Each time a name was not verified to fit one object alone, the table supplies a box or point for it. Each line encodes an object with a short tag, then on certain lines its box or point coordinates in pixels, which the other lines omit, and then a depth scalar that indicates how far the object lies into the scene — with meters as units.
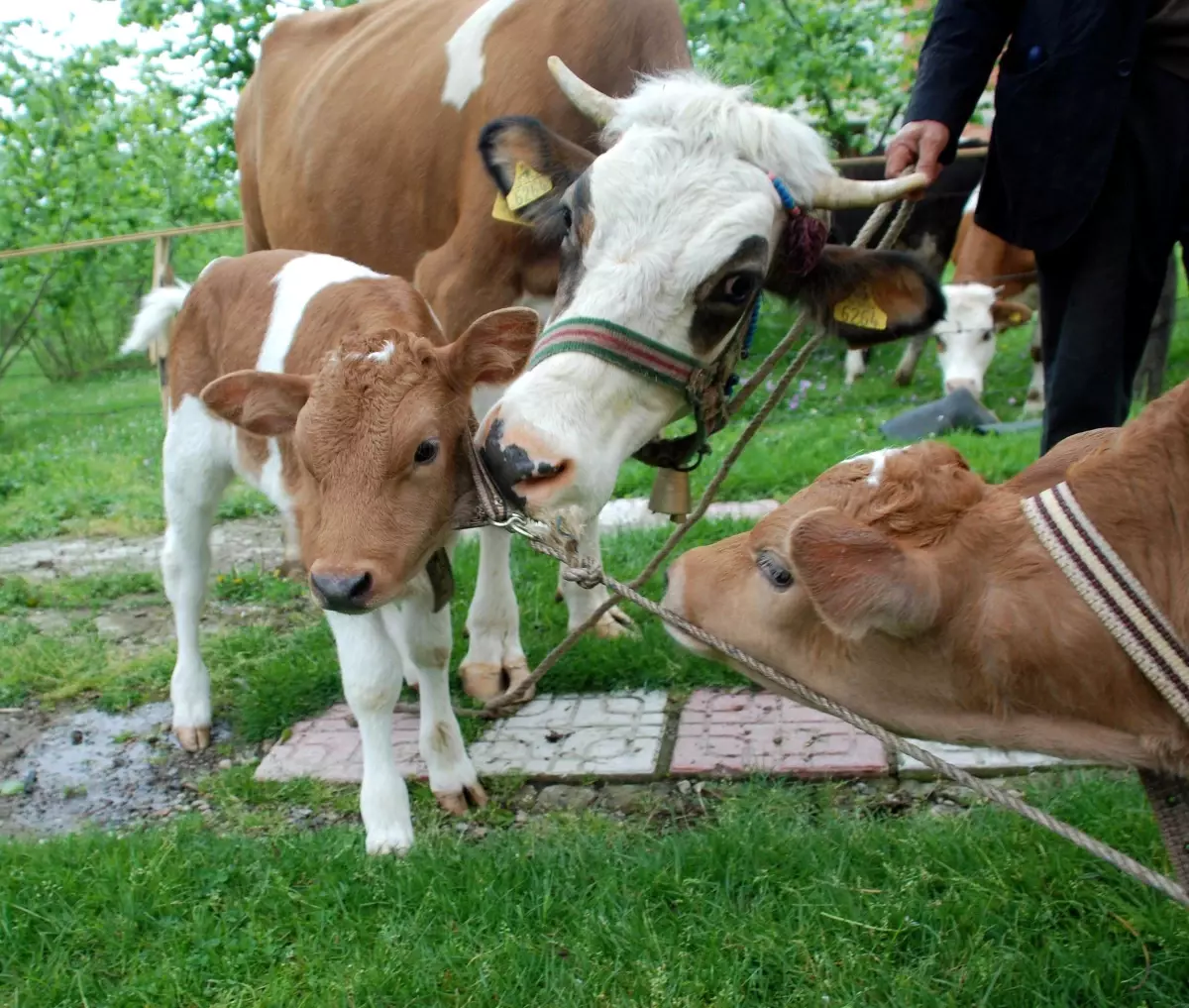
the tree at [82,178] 13.48
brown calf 1.80
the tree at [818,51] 10.10
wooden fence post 7.63
